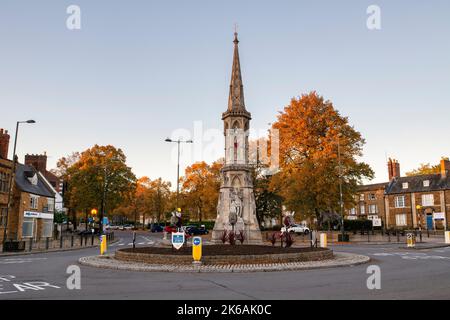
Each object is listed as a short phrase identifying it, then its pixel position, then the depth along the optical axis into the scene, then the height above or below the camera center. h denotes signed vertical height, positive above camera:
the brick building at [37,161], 52.88 +7.48
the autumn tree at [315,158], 36.28 +5.85
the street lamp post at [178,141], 35.91 +7.14
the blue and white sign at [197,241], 15.19 -1.05
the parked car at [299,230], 51.46 -1.98
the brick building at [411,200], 54.66 +2.56
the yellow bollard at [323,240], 27.31 -1.76
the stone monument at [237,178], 27.33 +2.76
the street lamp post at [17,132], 26.59 +6.11
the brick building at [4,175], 34.81 +3.68
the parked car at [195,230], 52.77 -2.20
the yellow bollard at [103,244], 21.18 -1.69
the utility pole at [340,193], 34.03 +2.10
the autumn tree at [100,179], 54.44 +5.27
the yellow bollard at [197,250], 15.26 -1.42
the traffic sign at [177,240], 17.72 -1.18
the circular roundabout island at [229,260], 14.66 -1.98
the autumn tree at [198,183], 63.22 +5.64
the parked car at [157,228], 70.69 -2.49
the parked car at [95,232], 56.94 -2.73
